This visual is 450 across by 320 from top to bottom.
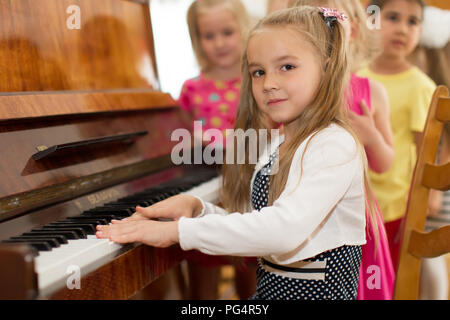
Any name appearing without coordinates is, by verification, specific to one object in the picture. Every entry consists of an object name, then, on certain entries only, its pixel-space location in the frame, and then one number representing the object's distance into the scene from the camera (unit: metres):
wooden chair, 1.15
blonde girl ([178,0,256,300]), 2.03
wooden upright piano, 0.85
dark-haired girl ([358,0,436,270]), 1.85
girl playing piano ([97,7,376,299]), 0.91
